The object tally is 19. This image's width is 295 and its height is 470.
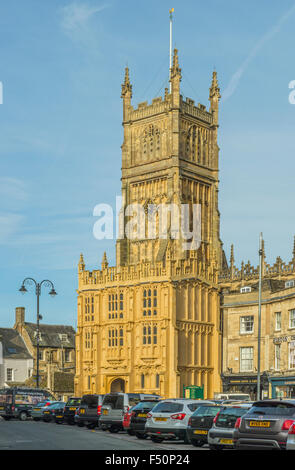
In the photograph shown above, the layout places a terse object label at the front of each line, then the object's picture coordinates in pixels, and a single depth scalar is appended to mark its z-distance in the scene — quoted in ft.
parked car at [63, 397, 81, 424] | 143.54
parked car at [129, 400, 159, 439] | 102.22
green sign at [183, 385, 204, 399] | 211.61
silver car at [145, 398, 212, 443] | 90.27
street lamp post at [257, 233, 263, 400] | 159.98
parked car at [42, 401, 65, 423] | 150.50
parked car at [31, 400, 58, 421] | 156.43
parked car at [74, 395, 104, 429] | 128.16
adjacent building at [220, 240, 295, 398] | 181.06
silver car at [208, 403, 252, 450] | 77.41
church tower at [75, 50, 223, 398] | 222.07
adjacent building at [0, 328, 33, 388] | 301.43
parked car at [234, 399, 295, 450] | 64.54
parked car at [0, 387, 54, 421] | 162.91
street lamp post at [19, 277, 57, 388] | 170.19
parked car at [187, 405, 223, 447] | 85.20
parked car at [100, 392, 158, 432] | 114.42
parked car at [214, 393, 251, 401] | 166.61
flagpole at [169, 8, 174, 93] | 279.90
